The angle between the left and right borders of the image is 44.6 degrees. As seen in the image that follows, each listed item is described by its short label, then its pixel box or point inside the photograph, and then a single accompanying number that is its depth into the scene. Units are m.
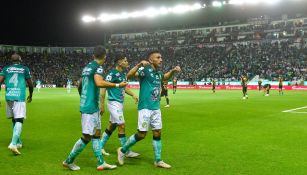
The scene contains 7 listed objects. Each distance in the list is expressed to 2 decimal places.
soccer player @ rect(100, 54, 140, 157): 8.74
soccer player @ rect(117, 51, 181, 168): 7.74
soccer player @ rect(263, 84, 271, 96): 36.40
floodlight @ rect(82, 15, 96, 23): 68.69
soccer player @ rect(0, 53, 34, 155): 9.34
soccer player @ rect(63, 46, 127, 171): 7.25
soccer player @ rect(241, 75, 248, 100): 30.81
